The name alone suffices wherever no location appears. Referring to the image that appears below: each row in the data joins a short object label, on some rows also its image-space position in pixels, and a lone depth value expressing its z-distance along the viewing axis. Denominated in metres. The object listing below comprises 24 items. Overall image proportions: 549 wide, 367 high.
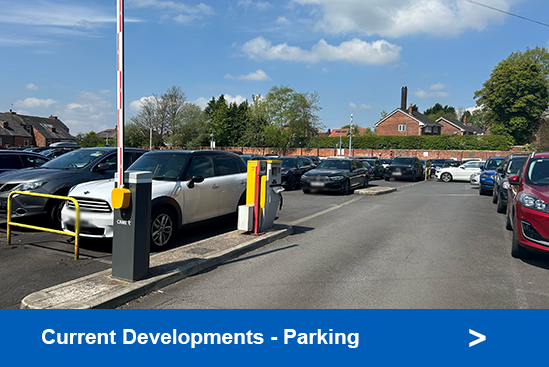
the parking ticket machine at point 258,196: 8.05
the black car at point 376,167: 29.22
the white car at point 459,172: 28.42
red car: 6.13
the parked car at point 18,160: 11.39
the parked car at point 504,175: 12.12
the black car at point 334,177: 17.00
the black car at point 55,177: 8.11
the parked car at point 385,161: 35.69
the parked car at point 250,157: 18.72
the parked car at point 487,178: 17.95
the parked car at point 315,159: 28.73
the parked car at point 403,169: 28.00
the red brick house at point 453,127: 88.31
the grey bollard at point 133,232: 5.01
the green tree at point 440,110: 127.06
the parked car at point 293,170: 19.50
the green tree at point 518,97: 62.56
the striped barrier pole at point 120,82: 4.98
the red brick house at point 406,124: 77.25
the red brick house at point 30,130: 74.19
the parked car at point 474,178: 23.12
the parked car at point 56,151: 22.64
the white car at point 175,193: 6.79
